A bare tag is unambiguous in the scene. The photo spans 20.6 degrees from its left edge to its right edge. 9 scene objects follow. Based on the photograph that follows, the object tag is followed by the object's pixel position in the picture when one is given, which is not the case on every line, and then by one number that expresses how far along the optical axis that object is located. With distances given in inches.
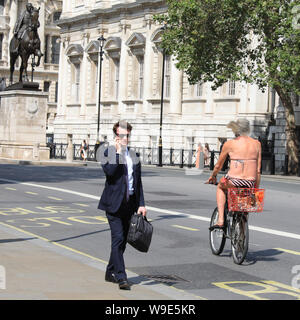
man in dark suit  356.5
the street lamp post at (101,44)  2316.7
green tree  1445.6
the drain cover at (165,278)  386.4
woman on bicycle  441.4
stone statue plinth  1672.0
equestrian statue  1626.5
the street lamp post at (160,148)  1986.7
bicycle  432.1
